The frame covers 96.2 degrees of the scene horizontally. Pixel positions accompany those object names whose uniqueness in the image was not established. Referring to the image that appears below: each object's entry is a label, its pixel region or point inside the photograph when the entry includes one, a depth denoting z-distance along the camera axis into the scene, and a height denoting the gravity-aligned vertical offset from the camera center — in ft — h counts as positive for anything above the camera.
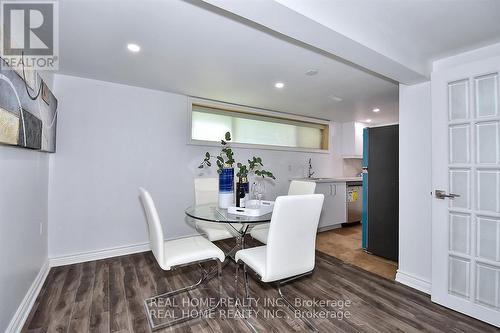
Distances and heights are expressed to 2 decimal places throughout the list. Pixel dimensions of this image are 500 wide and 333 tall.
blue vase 7.89 -0.72
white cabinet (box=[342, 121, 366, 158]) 16.92 +2.22
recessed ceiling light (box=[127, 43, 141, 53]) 6.62 +3.61
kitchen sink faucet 16.05 -0.31
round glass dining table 6.27 -1.46
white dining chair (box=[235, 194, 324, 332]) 5.06 -1.71
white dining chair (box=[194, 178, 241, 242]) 8.50 -1.45
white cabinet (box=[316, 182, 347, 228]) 13.94 -2.30
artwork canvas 4.39 +1.30
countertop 13.89 -0.75
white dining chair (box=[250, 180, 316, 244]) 8.09 -1.04
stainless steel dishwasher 15.21 -2.22
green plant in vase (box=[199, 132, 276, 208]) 7.89 -0.40
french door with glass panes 5.97 -0.54
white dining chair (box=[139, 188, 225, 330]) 5.69 -2.33
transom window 12.32 +2.61
